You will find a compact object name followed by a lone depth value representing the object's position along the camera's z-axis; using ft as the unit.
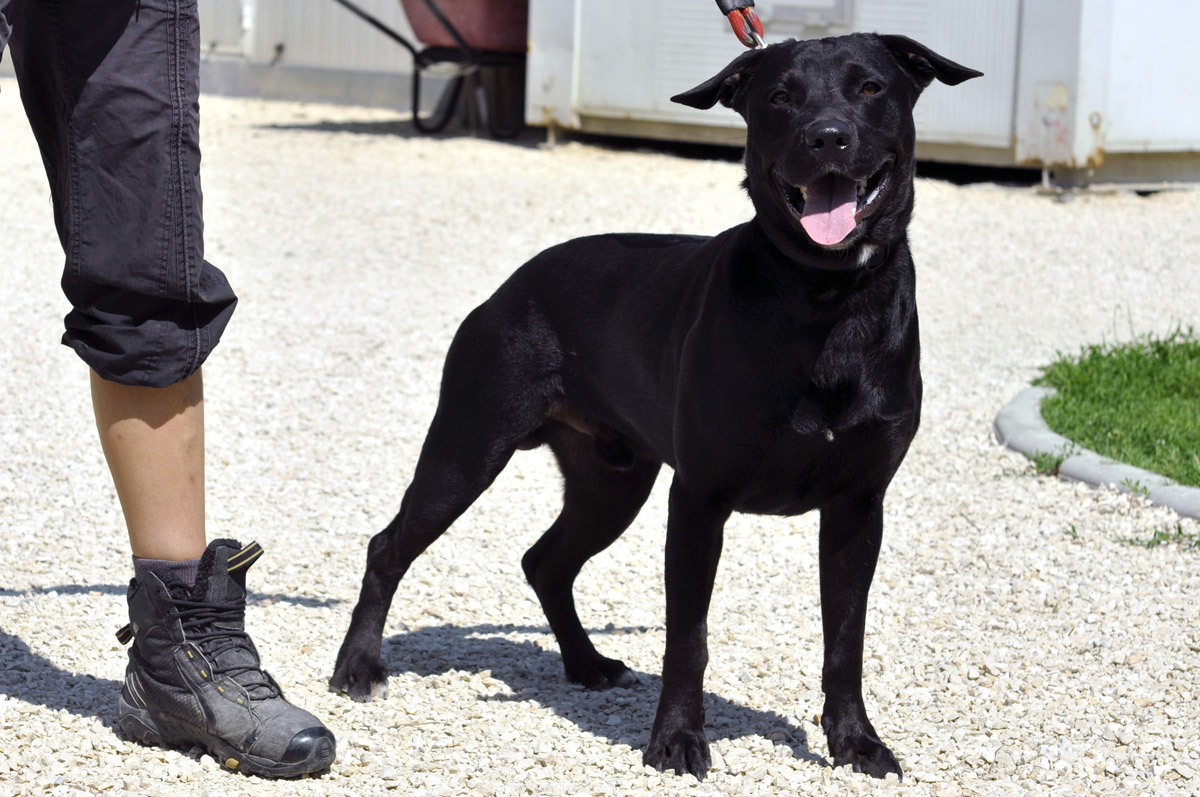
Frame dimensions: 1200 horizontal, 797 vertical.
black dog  17.46
